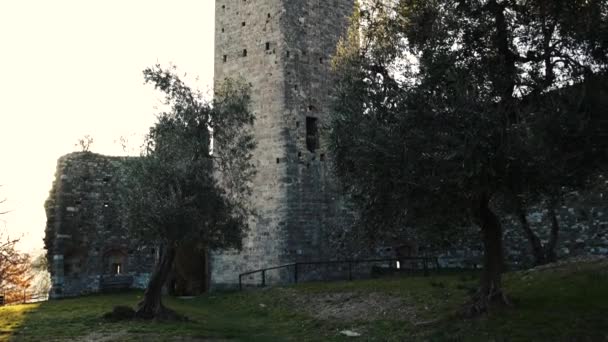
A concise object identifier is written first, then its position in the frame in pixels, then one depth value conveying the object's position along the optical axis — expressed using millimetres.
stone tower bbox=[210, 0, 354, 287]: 19672
